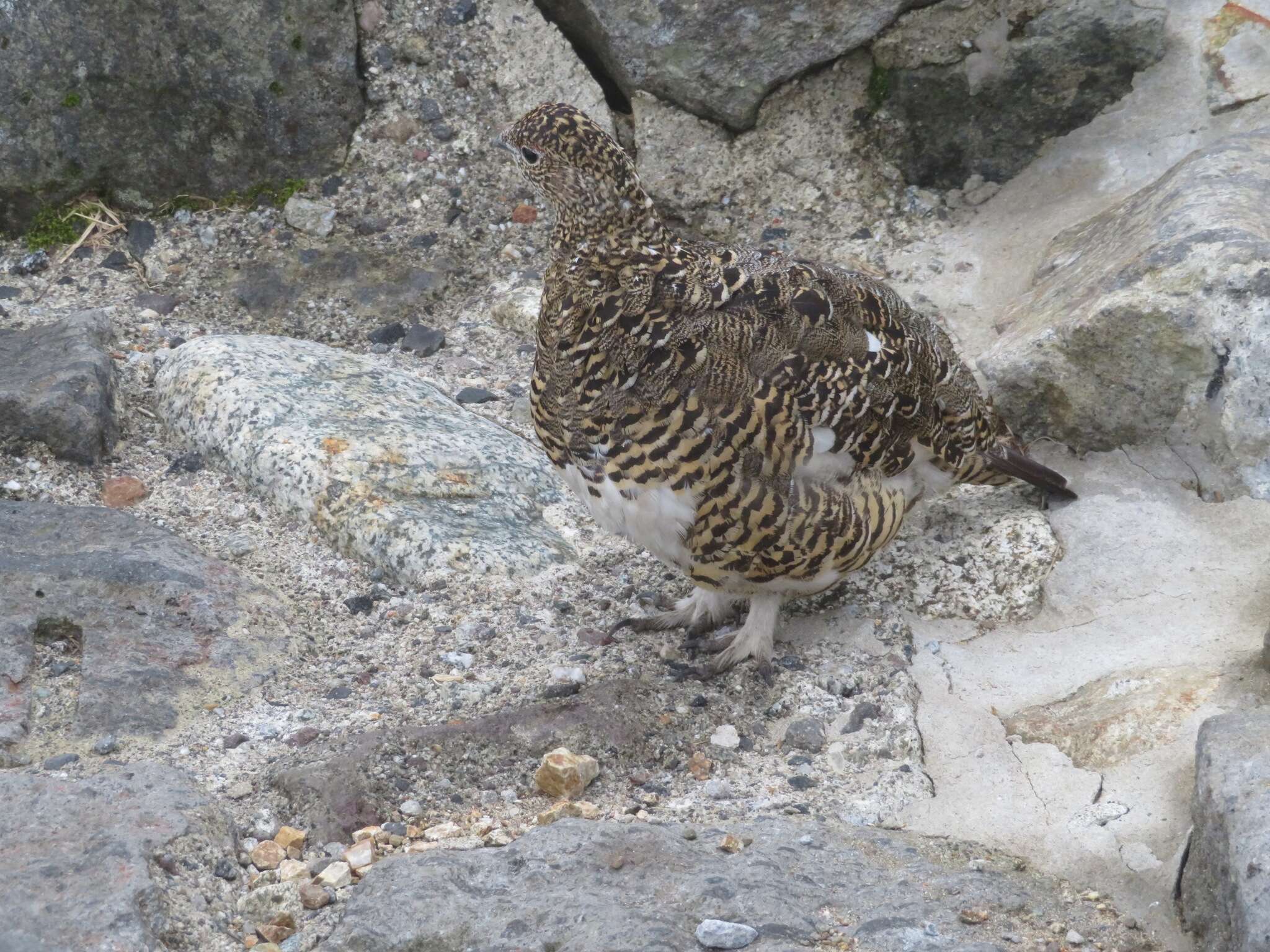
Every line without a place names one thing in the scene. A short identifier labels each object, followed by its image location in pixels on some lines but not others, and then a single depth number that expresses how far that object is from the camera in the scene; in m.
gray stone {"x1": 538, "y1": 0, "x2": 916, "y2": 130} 10.44
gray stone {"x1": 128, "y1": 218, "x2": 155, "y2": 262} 10.67
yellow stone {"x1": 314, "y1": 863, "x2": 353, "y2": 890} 5.89
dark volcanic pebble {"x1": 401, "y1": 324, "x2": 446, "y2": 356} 10.24
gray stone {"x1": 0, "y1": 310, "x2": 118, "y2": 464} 8.52
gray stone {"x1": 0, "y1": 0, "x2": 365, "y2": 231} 10.27
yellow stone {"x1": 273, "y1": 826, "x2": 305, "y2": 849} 6.14
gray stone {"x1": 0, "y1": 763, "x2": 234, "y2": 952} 5.02
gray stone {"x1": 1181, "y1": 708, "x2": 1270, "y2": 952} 4.96
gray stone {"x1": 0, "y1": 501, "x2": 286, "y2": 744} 6.84
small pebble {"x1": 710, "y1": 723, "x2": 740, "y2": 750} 7.27
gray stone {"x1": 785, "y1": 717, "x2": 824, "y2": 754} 7.21
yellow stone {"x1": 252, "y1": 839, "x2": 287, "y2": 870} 5.99
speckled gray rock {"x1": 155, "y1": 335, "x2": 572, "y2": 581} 8.35
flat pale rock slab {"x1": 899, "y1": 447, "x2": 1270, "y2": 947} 6.35
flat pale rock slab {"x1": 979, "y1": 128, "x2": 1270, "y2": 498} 8.16
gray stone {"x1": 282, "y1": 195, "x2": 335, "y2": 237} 10.85
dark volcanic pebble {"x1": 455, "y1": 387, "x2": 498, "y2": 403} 9.85
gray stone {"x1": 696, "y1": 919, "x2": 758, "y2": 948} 5.13
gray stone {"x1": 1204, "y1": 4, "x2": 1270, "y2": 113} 10.18
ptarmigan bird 7.01
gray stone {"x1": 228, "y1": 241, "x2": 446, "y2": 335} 10.42
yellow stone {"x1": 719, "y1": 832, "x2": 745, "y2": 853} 5.97
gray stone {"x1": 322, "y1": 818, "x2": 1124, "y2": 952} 5.23
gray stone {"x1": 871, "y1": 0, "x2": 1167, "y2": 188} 10.30
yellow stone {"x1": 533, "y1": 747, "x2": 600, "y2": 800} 6.63
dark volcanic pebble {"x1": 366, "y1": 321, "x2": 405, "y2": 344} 10.30
